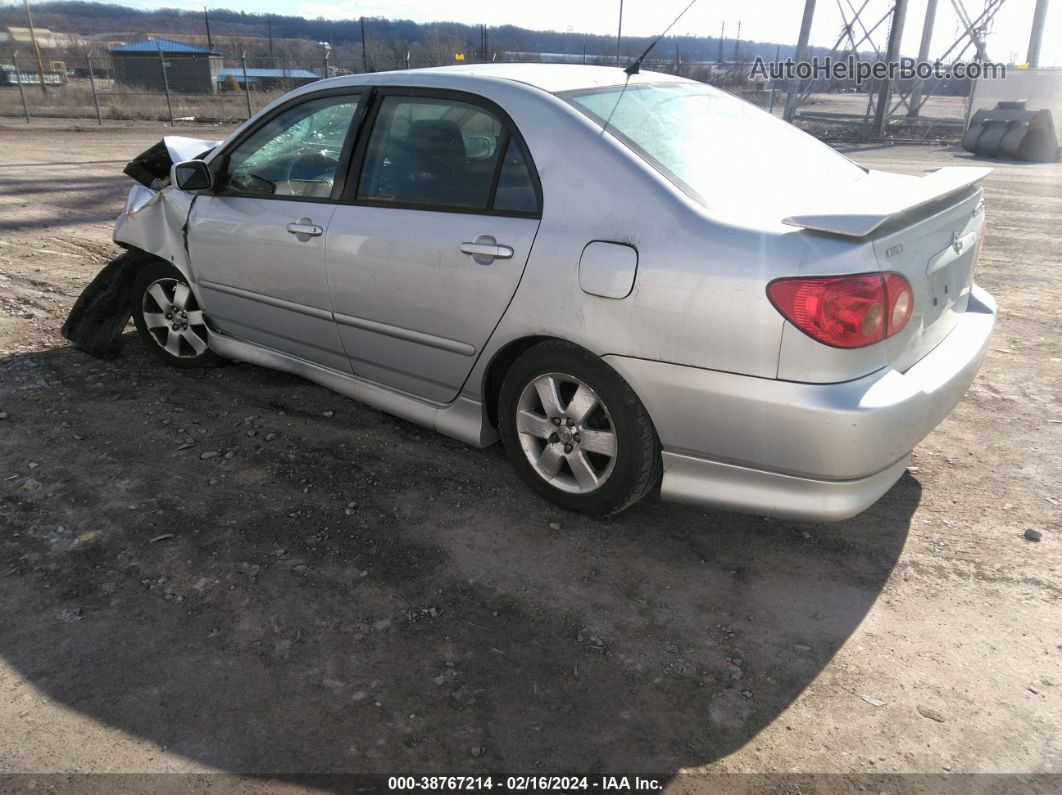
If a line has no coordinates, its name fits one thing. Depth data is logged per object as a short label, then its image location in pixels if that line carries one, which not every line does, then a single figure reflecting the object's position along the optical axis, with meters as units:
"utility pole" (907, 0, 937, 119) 30.95
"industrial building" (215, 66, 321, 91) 34.91
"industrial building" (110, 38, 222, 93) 33.41
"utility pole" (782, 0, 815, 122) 23.25
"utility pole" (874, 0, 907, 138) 22.45
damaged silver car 2.61
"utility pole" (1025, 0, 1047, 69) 26.47
